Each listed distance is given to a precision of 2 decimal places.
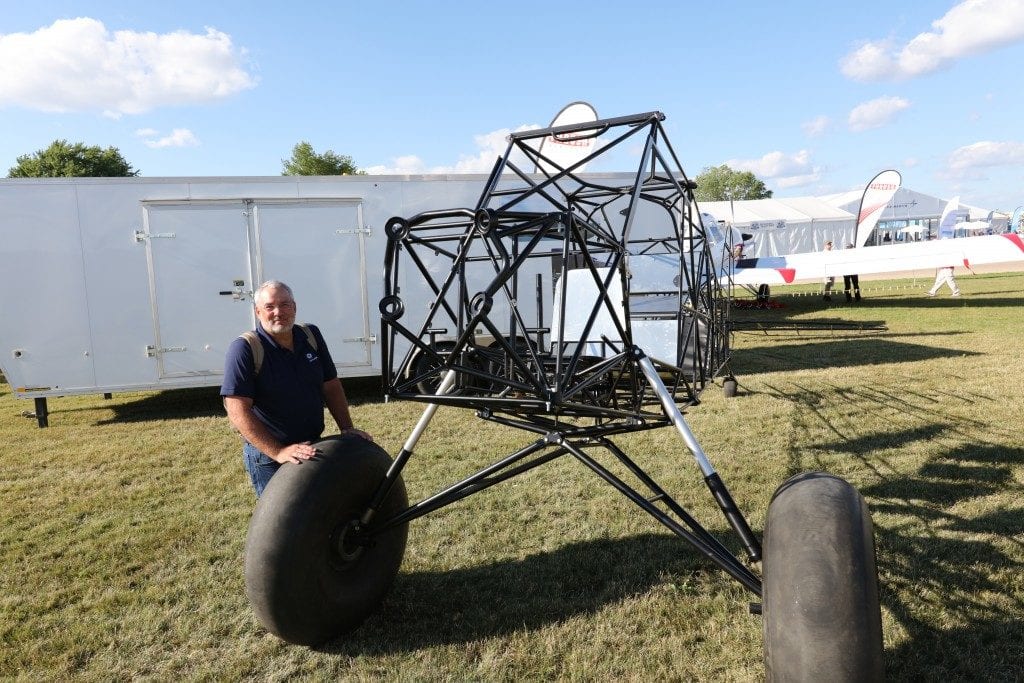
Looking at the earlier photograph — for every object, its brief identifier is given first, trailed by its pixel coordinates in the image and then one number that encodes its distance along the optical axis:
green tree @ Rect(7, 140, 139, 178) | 41.53
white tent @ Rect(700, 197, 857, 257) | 38.91
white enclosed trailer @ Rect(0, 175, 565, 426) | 8.65
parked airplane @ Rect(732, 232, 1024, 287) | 16.89
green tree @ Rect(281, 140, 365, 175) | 58.53
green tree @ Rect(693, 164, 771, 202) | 89.62
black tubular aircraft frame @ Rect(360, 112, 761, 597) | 2.69
